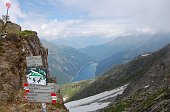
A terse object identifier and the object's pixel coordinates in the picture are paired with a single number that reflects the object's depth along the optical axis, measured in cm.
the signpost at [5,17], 1664
